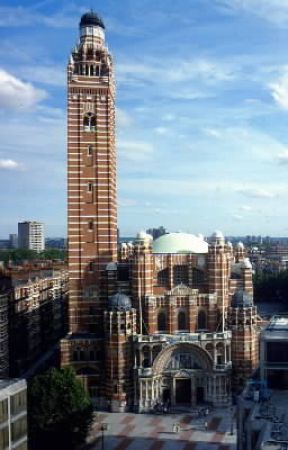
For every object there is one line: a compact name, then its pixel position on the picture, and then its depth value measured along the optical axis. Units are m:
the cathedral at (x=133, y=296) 74.94
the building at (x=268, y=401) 39.34
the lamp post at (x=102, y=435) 58.10
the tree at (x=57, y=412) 56.16
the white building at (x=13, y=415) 41.34
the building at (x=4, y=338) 82.62
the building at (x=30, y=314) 93.12
